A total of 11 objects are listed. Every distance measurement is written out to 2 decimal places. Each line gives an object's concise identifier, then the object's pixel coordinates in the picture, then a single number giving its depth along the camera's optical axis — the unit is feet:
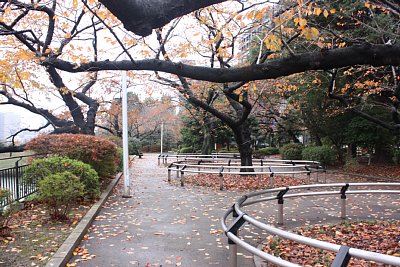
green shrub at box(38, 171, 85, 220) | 20.80
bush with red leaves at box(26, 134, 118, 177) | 32.91
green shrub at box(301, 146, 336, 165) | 63.21
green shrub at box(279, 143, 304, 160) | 75.36
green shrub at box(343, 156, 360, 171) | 58.41
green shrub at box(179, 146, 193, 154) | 120.87
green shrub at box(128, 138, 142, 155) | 118.32
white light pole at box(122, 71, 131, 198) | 33.19
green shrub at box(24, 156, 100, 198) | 26.17
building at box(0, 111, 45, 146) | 54.08
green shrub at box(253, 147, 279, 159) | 103.96
